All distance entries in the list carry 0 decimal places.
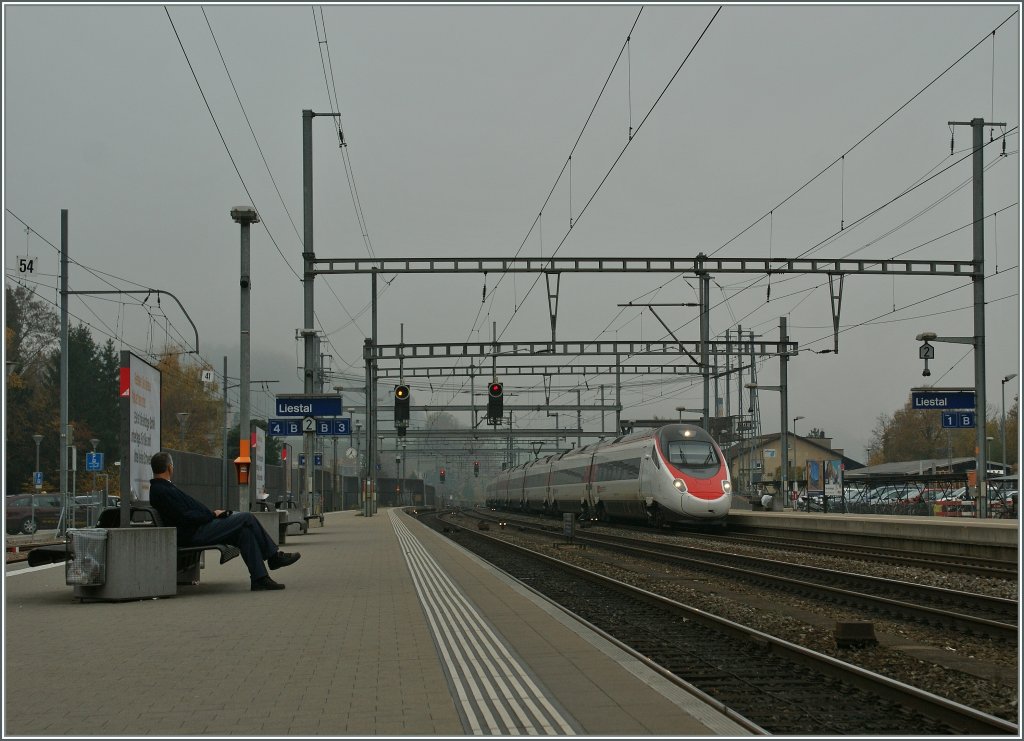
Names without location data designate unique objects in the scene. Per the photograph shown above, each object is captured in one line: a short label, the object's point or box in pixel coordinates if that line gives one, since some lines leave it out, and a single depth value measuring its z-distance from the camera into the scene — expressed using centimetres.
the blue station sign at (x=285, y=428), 2905
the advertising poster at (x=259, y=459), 3028
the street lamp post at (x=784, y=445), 4059
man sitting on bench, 1312
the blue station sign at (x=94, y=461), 3791
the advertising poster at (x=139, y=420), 1299
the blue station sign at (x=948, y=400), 2862
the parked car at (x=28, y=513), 3994
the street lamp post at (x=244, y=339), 2146
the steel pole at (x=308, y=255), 2995
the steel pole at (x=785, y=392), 4047
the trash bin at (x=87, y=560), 1232
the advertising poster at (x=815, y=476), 4512
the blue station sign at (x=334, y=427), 3189
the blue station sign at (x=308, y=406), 2858
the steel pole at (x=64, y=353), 3170
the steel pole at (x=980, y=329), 2759
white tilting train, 3303
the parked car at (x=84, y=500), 4257
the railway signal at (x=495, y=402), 3838
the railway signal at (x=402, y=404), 3856
